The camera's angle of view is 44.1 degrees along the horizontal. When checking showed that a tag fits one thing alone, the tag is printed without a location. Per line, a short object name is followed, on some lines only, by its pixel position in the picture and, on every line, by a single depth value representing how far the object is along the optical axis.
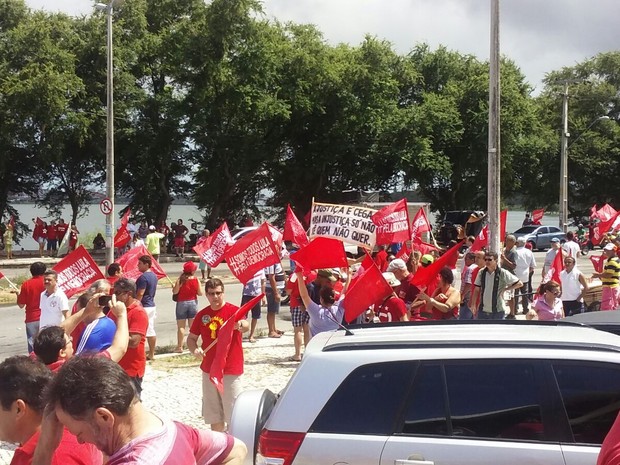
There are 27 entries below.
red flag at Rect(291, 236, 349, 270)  10.21
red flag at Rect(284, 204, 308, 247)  13.17
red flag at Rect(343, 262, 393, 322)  8.48
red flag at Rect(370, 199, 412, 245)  13.95
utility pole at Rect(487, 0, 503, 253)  15.73
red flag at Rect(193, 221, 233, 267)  14.93
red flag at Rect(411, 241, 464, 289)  9.98
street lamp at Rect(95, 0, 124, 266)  23.48
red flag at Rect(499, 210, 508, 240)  15.49
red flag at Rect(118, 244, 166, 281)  12.34
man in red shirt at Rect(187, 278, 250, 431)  7.11
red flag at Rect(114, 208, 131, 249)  17.73
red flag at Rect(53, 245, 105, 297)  10.55
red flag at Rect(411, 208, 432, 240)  17.32
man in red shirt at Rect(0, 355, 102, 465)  2.96
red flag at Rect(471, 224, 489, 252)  16.00
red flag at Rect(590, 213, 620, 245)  22.82
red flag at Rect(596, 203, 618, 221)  24.77
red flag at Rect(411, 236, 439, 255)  16.08
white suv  3.99
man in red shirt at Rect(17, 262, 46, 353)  9.85
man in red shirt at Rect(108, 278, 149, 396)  7.12
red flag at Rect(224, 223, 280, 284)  10.61
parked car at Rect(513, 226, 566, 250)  37.91
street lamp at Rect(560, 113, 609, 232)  35.94
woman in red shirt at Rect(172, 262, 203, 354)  12.05
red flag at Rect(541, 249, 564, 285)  12.78
